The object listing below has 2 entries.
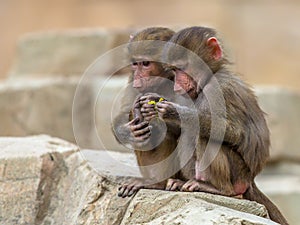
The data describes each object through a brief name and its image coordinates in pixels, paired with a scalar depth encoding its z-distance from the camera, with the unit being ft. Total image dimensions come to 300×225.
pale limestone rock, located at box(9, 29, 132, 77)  50.65
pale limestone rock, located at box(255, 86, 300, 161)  46.78
